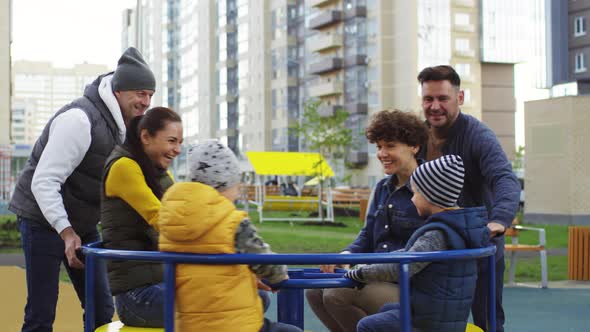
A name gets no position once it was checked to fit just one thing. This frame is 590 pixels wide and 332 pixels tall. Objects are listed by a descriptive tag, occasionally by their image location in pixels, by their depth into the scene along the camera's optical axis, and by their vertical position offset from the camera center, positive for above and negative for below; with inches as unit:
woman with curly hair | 177.0 -4.3
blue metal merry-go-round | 134.0 -12.8
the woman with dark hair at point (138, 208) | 165.3 -5.7
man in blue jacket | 202.1 +6.5
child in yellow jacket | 135.9 -13.5
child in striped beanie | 145.4 -14.6
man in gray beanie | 191.9 +0.3
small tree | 1506.6 +77.1
